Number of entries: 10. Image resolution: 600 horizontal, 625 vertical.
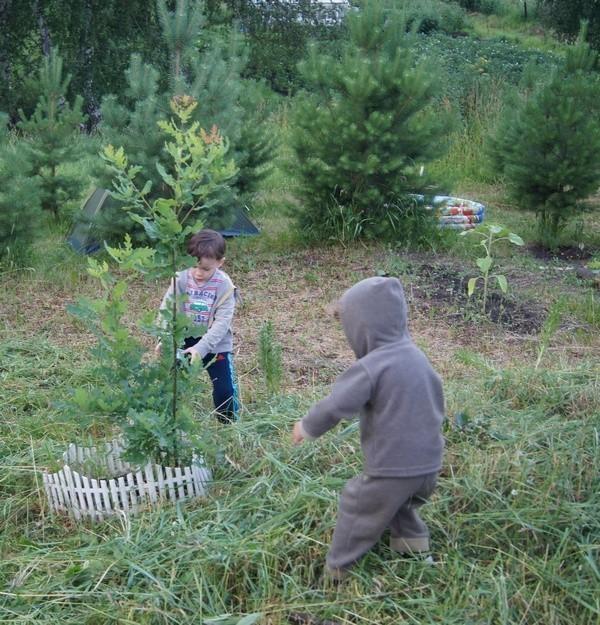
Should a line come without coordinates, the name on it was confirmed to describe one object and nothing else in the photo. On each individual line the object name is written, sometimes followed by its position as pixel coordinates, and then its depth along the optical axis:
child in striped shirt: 4.19
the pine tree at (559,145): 8.45
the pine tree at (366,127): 7.93
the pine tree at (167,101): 7.61
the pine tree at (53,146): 8.91
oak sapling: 3.20
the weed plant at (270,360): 4.51
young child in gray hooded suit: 2.71
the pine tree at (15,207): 7.21
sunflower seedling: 6.11
